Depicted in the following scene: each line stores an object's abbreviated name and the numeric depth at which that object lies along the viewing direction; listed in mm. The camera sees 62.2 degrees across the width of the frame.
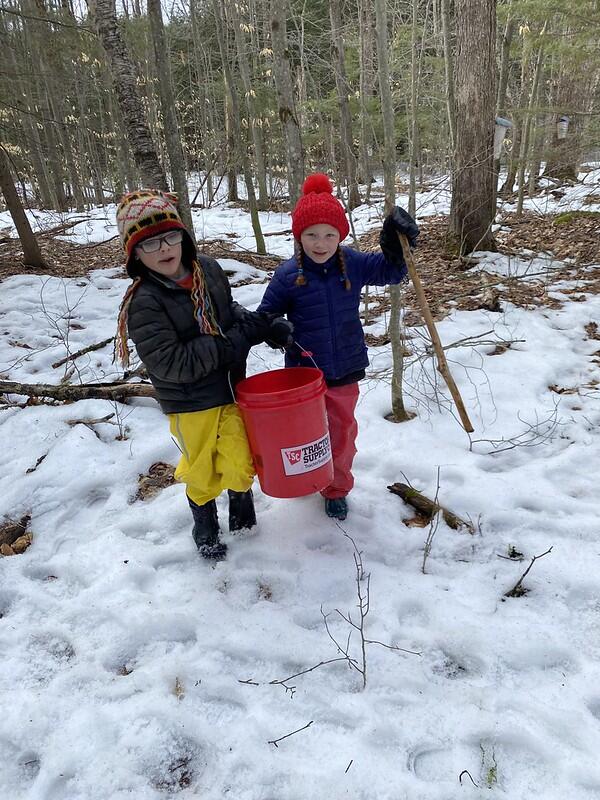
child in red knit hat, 2254
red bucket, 2133
